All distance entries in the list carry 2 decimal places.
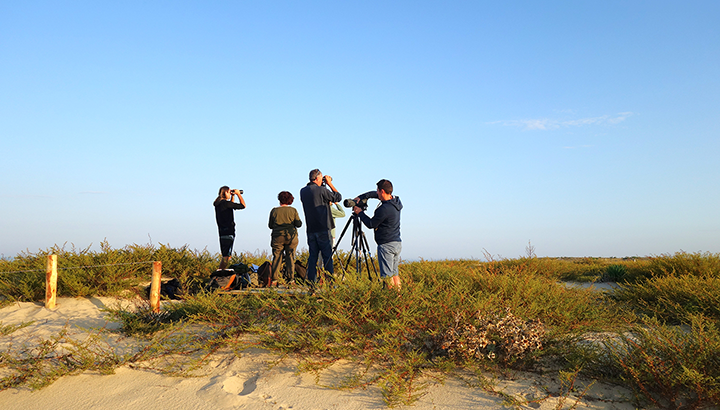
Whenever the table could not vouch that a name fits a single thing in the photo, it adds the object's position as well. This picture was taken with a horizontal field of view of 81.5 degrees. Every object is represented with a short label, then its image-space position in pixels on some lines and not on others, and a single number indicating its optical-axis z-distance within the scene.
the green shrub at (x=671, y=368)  3.74
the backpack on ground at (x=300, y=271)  8.89
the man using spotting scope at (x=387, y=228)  6.36
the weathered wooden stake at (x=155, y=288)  6.39
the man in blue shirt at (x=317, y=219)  7.41
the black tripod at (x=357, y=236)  6.96
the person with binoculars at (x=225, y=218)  8.58
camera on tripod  6.54
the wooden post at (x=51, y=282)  7.19
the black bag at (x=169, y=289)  8.12
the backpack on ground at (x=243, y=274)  8.27
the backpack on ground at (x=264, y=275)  8.45
